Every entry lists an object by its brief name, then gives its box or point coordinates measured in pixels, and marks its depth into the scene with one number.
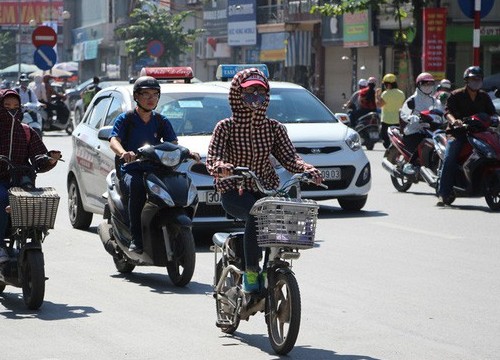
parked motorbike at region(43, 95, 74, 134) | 38.50
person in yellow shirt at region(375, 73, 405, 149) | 28.22
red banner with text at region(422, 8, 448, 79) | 37.56
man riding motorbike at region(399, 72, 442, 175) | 19.22
